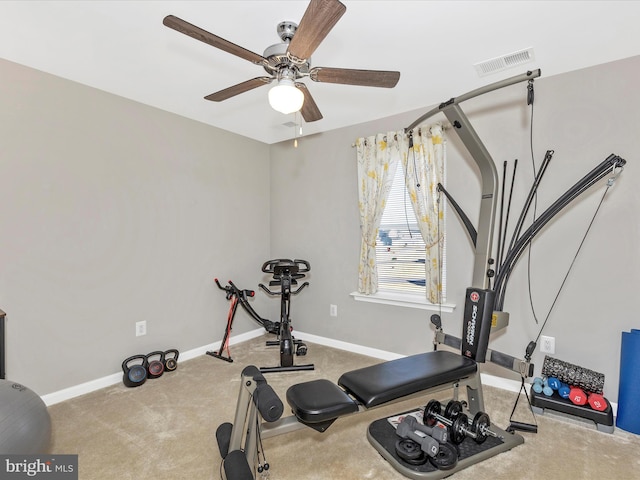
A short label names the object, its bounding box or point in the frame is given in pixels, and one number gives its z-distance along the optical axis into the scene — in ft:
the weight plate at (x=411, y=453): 5.91
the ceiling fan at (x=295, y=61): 4.71
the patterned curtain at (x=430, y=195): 10.19
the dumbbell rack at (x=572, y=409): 7.13
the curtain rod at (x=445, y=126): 10.12
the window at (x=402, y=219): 10.25
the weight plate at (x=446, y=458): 5.74
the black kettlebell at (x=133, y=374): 9.25
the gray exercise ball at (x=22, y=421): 4.95
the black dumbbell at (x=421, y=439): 5.82
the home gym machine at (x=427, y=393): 5.08
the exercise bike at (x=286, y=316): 10.36
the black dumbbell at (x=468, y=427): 6.30
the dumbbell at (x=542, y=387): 7.88
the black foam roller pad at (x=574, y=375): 7.57
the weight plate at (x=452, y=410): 6.52
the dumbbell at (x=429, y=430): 6.05
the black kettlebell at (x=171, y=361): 10.29
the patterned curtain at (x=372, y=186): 11.15
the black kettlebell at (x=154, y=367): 9.77
